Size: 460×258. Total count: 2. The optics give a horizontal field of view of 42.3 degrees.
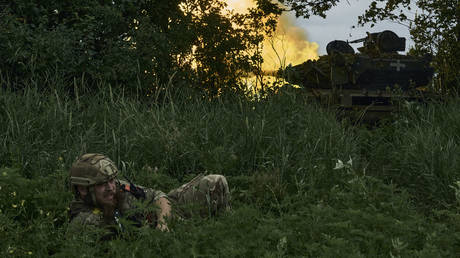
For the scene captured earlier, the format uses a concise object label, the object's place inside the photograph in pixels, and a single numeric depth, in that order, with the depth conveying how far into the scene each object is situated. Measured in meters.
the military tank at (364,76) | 14.34
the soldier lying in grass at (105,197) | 4.97
